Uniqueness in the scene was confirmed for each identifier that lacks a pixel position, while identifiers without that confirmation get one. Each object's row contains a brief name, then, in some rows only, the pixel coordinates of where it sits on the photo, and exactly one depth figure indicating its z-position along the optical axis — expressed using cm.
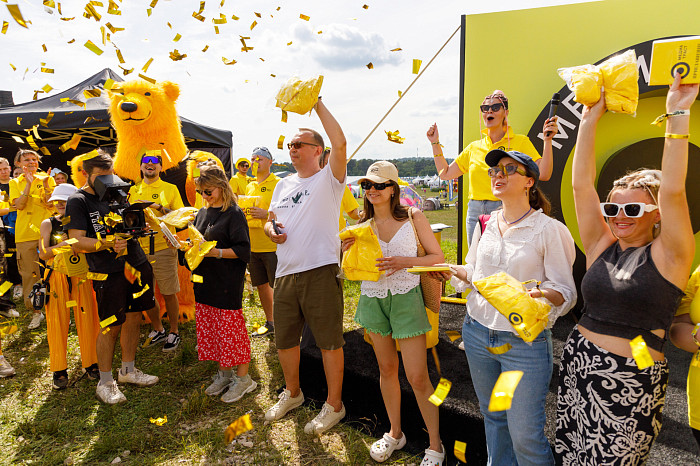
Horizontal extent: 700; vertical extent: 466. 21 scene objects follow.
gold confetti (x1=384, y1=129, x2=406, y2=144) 312
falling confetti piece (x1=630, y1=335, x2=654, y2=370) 135
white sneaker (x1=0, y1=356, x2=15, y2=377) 374
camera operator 296
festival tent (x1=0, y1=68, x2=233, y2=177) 551
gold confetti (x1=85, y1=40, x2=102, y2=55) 278
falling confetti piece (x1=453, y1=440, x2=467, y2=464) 229
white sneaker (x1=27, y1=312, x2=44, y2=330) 489
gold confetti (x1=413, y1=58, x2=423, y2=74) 363
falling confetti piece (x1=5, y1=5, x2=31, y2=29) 214
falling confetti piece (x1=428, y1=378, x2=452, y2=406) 220
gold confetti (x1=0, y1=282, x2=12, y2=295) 344
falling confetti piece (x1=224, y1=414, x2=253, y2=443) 260
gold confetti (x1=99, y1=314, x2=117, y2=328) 307
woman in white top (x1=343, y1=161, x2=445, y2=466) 222
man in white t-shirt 266
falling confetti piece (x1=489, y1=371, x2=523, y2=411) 158
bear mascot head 438
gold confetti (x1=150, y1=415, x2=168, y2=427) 293
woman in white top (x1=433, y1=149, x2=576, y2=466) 169
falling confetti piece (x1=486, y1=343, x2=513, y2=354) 174
